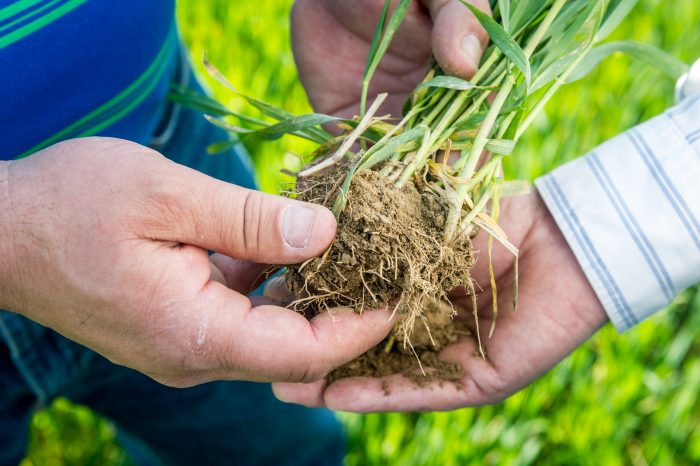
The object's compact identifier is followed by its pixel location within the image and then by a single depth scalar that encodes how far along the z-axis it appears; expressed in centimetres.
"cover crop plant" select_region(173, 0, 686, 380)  38
